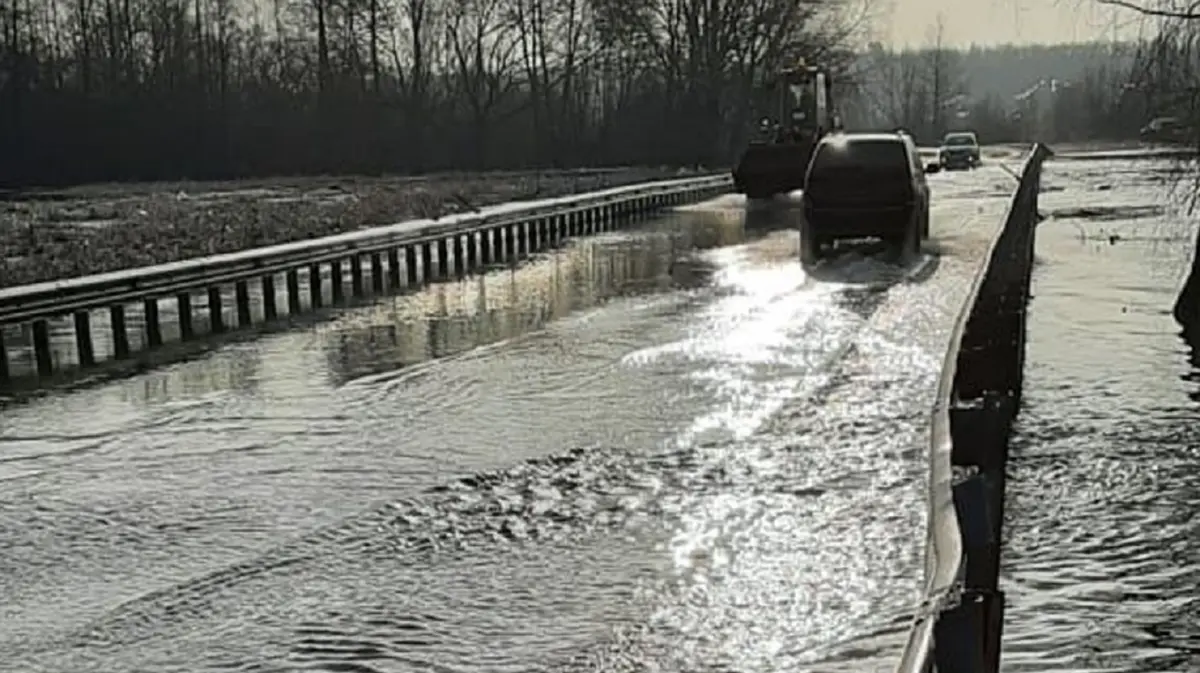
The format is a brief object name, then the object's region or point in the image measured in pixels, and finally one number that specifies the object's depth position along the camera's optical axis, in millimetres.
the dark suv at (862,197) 25141
